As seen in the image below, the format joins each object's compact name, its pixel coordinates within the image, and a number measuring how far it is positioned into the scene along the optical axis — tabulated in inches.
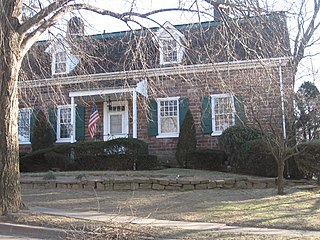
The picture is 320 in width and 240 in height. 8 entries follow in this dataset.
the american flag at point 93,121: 759.1
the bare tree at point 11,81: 343.0
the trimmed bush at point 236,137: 617.6
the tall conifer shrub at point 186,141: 694.5
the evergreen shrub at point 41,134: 776.3
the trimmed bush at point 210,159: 655.1
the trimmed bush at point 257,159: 567.8
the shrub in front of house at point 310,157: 496.4
